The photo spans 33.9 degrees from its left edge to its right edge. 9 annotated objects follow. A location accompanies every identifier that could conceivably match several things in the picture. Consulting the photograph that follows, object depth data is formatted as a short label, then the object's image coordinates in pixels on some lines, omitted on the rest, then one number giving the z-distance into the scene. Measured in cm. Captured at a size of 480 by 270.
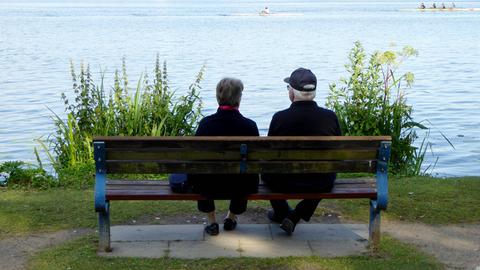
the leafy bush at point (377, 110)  981
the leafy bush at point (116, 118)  1000
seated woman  576
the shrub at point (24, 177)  823
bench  545
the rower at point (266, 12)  8356
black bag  571
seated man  580
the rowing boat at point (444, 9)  9373
